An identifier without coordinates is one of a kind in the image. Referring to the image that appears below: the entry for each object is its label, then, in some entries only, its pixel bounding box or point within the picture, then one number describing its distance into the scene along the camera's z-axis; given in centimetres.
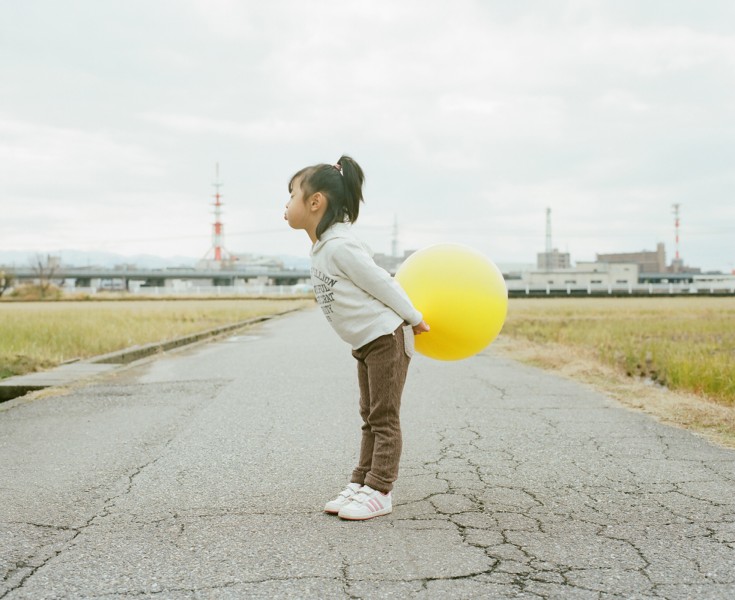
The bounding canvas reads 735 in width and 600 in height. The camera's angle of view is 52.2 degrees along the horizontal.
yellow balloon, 371
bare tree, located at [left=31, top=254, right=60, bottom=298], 6088
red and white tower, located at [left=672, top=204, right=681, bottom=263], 8688
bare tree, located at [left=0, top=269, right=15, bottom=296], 6327
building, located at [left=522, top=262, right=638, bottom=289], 9806
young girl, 336
